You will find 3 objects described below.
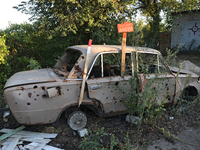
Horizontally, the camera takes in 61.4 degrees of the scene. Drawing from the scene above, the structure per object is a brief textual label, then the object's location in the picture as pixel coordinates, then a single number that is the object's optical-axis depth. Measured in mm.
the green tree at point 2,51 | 5750
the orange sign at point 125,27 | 3652
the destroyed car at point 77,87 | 3004
